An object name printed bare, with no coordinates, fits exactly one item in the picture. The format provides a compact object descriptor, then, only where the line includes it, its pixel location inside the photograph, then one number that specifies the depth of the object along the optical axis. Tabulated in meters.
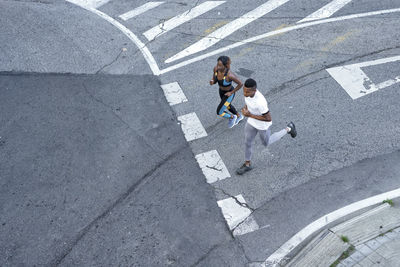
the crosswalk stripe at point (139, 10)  13.00
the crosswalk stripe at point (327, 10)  11.94
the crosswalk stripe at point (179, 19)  12.16
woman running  7.77
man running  6.65
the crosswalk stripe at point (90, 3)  13.62
